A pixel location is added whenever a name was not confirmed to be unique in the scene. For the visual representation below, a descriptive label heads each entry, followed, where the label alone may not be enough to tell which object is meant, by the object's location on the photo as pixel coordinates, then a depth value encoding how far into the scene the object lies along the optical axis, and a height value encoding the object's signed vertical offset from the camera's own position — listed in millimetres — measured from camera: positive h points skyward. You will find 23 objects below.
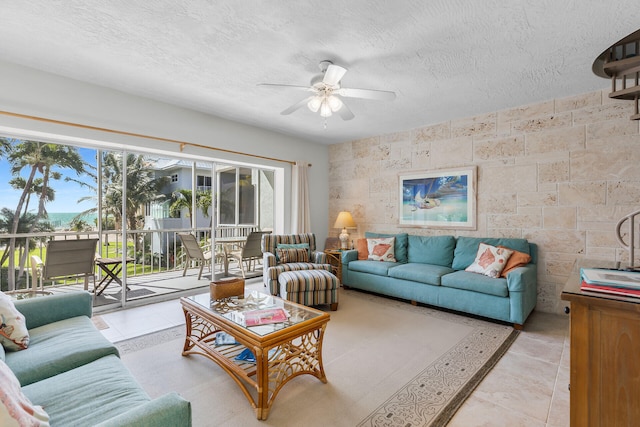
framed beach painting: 4074 +253
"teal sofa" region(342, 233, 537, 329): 3031 -746
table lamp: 5062 -130
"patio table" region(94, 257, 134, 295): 3809 -698
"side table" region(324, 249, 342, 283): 4664 -694
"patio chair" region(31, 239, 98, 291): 3264 -483
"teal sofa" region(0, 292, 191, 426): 977 -729
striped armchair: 3672 -548
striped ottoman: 3350 -815
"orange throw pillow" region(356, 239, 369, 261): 4672 -523
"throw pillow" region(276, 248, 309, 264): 4074 -530
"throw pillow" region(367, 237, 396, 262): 4395 -503
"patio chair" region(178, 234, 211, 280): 4449 -514
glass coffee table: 1750 -809
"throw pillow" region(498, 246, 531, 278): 3266 -514
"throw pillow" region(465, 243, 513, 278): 3279 -520
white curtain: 5211 +305
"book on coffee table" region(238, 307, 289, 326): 1988 -697
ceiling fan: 2418 +1108
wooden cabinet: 1133 -583
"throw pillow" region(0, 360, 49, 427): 809 -550
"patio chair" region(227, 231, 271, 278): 4792 -555
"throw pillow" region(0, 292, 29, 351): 1603 -609
